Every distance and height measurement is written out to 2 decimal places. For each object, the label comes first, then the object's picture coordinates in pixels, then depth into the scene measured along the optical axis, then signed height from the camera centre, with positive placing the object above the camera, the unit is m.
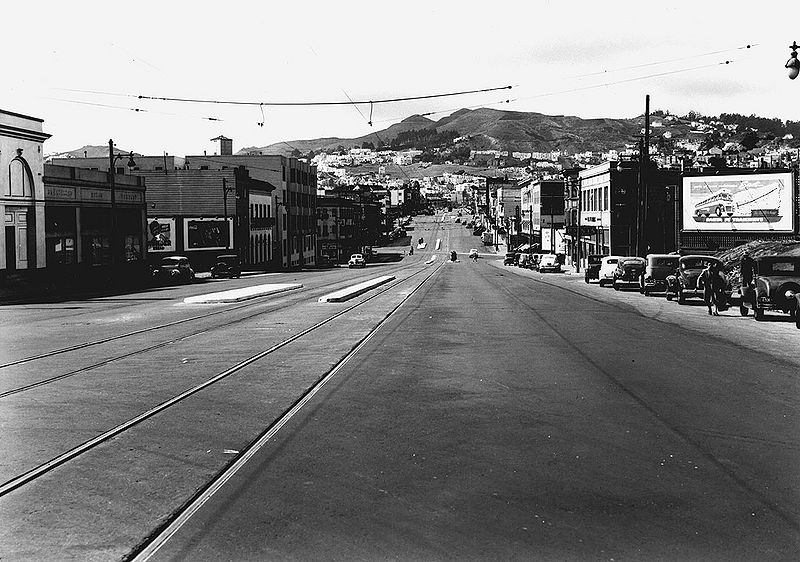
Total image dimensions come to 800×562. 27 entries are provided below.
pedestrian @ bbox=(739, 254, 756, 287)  27.00 -1.27
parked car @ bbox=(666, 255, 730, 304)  32.72 -1.82
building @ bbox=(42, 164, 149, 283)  52.25 +0.93
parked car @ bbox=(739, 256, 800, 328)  25.47 -1.66
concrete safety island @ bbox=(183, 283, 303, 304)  34.00 -2.51
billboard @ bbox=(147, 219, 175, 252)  78.56 +0.29
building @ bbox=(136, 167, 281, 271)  80.44 +2.24
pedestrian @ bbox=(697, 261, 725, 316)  28.09 -1.87
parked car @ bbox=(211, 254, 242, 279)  66.94 -2.62
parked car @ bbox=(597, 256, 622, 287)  48.41 -2.10
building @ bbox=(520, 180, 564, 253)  114.50 +2.88
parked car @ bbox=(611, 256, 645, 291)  43.53 -2.04
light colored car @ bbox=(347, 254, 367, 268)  95.68 -2.84
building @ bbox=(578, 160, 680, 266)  73.88 +2.06
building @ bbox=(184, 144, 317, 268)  107.50 +5.73
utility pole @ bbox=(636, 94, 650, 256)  49.27 +2.57
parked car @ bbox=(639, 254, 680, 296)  38.78 -1.79
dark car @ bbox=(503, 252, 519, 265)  101.12 -2.99
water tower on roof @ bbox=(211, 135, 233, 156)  115.18 +12.40
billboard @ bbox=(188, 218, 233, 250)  81.31 +0.35
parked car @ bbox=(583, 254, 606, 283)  55.33 -2.55
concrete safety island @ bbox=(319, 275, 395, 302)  33.56 -2.45
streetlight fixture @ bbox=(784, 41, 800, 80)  22.60 +4.35
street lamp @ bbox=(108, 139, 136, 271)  49.94 +4.03
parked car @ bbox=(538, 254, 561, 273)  77.44 -2.88
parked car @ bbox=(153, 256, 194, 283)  56.25 -2.13
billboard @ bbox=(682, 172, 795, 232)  57.78 +1.90
